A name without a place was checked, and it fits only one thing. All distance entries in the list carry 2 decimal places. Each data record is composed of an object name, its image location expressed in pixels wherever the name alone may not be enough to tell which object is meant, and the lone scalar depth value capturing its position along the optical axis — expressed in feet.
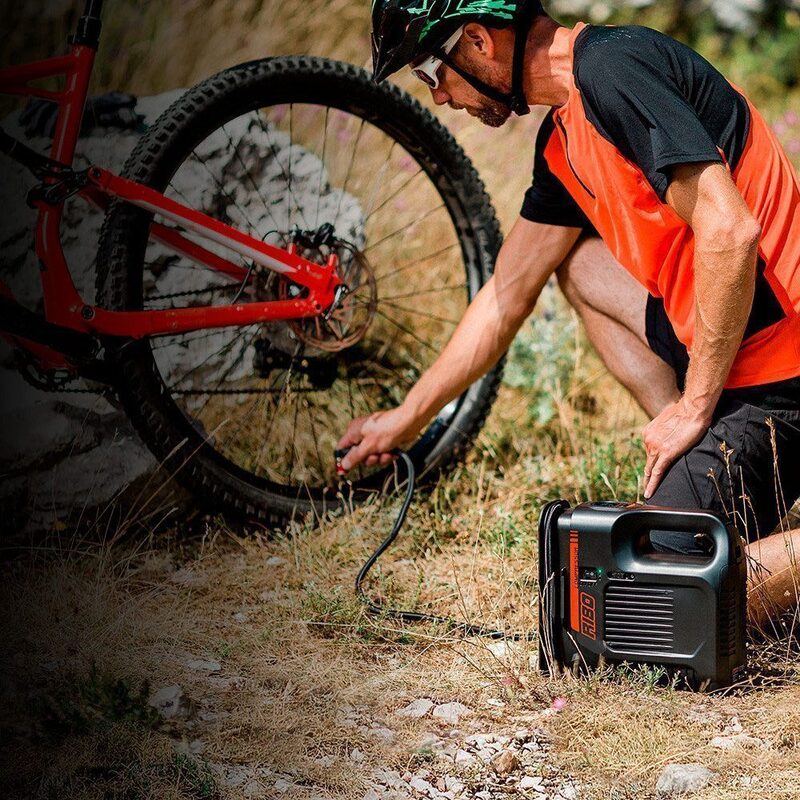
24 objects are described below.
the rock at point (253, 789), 13.71
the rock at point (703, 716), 14.92
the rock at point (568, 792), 13.83
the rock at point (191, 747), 14.33
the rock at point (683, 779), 13.55
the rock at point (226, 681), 16.14
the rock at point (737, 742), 14.37
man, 14.67
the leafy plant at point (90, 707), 14.33
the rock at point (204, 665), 16.58
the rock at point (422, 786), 13.96
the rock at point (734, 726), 14.82
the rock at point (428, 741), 14.75
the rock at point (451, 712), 15.52
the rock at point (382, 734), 14.98
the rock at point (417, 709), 15.60
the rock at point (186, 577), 19.31
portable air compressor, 15.06
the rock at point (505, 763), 14.24
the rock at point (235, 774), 13.96
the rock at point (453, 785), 13.98
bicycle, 18.72
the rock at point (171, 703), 15.06
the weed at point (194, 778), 13.60
